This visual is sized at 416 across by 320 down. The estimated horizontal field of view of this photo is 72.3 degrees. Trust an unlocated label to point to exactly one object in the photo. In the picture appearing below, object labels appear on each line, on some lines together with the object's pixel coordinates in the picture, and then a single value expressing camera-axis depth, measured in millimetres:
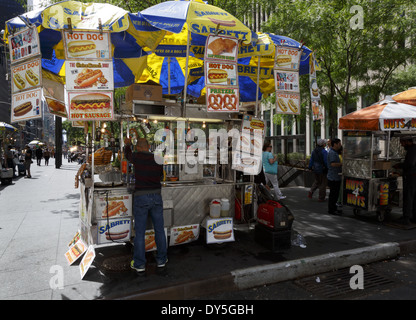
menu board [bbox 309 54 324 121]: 5855
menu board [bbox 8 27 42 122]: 3960
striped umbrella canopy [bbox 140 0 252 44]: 4191
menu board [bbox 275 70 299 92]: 5449
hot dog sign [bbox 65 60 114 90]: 3973
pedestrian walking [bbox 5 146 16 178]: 16172
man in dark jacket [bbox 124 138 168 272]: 4141
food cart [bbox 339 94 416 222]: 6262
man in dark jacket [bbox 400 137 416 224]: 6312
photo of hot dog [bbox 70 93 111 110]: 3984
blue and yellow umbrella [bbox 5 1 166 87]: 3941
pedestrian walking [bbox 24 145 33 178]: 16016
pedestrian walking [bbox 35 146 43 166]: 26925
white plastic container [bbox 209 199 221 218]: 5176
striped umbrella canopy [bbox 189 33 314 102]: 5328
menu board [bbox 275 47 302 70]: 5504
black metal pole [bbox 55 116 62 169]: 22891
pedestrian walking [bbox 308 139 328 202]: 9320
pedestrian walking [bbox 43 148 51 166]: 28798
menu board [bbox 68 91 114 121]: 3961
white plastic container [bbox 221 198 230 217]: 5273
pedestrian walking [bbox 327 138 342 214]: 7535
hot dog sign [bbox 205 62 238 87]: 4727
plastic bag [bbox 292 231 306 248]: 5317
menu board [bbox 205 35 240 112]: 4676
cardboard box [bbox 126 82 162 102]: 5102
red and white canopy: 6168
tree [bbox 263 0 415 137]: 9734
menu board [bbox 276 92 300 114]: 5402
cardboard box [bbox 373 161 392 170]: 6836
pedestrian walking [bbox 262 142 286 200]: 8928
